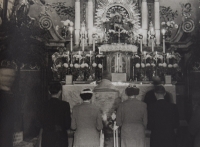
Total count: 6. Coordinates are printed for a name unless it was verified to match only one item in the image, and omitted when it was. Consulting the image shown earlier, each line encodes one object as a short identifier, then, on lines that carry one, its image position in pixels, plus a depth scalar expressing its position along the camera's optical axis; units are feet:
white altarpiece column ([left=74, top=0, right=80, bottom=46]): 31.83
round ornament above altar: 32.01
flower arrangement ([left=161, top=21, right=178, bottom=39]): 29.53
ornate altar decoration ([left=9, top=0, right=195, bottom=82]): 25.14
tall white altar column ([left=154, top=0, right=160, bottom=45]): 32.22
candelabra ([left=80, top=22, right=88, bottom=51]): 26.83
